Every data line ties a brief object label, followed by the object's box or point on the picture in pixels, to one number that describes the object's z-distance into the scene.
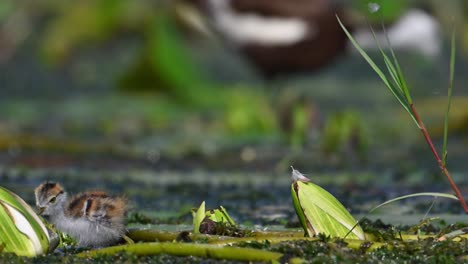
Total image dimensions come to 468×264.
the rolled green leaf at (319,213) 4.52
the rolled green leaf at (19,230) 4.44
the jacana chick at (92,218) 4.64
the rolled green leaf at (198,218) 4.62
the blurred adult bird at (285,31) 12.30
